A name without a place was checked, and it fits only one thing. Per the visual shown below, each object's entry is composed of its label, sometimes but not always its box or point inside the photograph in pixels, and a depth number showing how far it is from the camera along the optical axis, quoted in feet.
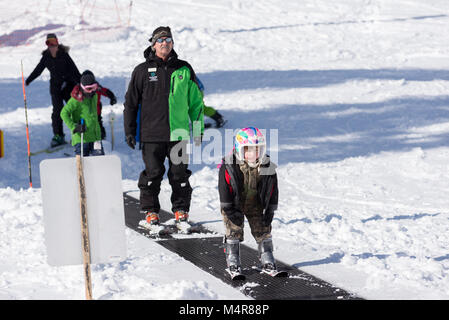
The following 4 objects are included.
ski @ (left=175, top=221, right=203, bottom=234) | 51.37
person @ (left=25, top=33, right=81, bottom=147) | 81.10
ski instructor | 49.01
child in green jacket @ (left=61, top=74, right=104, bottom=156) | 64.75
